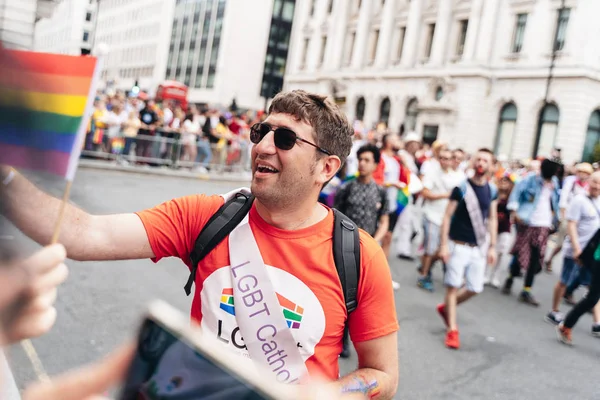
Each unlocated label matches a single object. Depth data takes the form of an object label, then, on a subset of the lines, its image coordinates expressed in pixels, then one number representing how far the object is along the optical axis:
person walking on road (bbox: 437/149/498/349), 6.04
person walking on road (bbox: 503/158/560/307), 8.55
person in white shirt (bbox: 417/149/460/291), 8.20
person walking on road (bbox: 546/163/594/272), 10.42
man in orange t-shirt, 2.15
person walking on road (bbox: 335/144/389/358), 5.87
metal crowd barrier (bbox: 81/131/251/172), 15.99
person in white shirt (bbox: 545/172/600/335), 7.63
